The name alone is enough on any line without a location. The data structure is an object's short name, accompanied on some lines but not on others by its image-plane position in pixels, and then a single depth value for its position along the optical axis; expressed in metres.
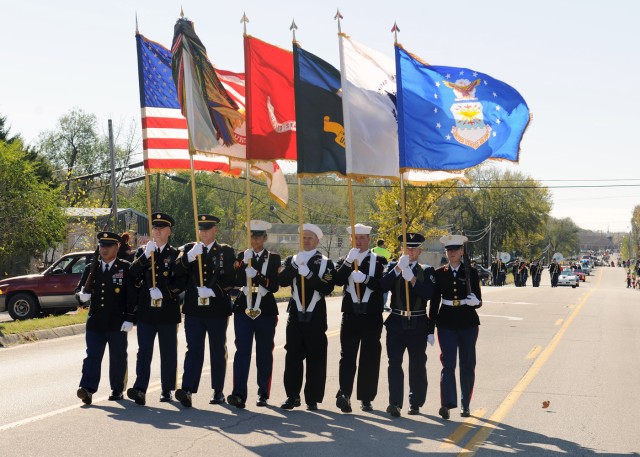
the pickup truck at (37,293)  23.75
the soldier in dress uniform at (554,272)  56.41
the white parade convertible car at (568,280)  64.06
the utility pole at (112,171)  35.81
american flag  11.68
